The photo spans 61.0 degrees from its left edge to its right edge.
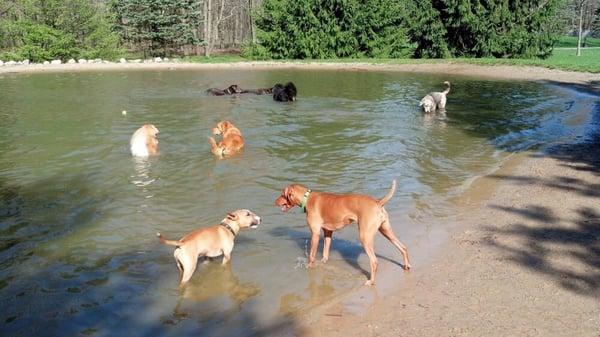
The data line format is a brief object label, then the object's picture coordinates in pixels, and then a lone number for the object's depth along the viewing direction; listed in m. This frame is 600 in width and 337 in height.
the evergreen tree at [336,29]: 47.31
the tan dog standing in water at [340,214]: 6.32
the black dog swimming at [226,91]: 24.74
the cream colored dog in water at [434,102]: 20.02
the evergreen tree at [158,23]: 49.72
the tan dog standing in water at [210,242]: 6.21
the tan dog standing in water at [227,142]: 13.12
